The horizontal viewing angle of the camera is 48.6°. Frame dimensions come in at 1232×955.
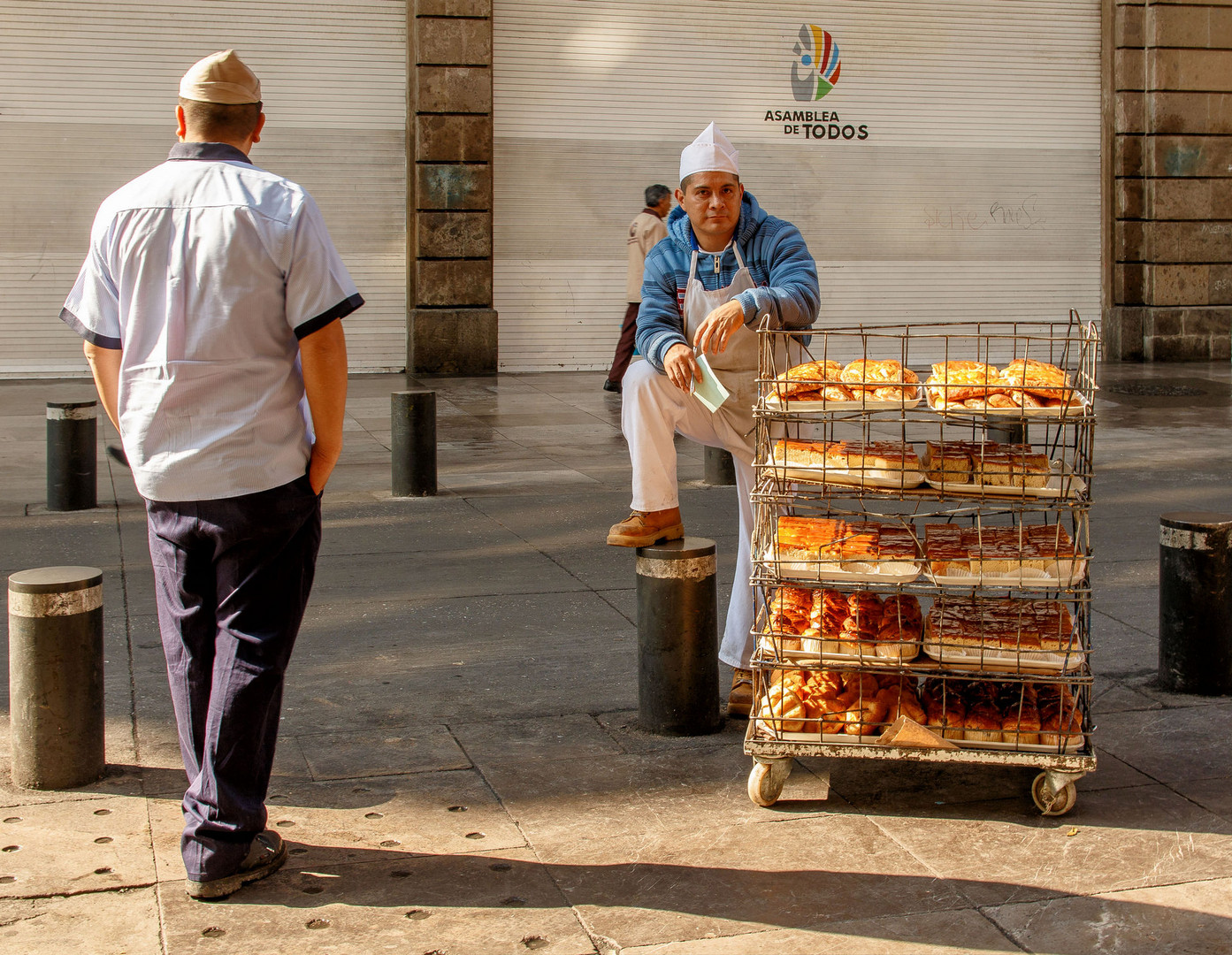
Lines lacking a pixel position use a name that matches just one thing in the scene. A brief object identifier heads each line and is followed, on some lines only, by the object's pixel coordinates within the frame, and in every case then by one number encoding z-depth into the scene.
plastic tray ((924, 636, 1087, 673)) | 3.82
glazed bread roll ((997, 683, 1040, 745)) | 3.83
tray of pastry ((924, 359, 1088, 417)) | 3.65
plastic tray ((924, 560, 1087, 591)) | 3.79
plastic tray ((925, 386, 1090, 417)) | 3.62
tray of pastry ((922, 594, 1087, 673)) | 3.83
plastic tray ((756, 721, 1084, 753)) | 3.80
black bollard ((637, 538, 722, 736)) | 4.46
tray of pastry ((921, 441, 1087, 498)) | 3.76
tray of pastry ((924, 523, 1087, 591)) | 3.81
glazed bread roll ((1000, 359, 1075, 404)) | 3.66
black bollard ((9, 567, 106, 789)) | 3.98
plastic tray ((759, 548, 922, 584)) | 3.83
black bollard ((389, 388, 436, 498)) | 8.80
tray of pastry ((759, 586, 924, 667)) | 3.92
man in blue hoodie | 4.41
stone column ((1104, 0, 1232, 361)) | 17.19
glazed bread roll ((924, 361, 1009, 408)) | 3.71
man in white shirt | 3.23
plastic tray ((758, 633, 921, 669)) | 3.91
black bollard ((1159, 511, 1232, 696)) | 4.86
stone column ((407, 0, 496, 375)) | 15.52
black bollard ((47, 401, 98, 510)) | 8.36
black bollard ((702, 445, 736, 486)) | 9.22
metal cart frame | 3.76
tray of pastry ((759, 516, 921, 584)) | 3.84
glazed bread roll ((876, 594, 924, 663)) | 3.90
